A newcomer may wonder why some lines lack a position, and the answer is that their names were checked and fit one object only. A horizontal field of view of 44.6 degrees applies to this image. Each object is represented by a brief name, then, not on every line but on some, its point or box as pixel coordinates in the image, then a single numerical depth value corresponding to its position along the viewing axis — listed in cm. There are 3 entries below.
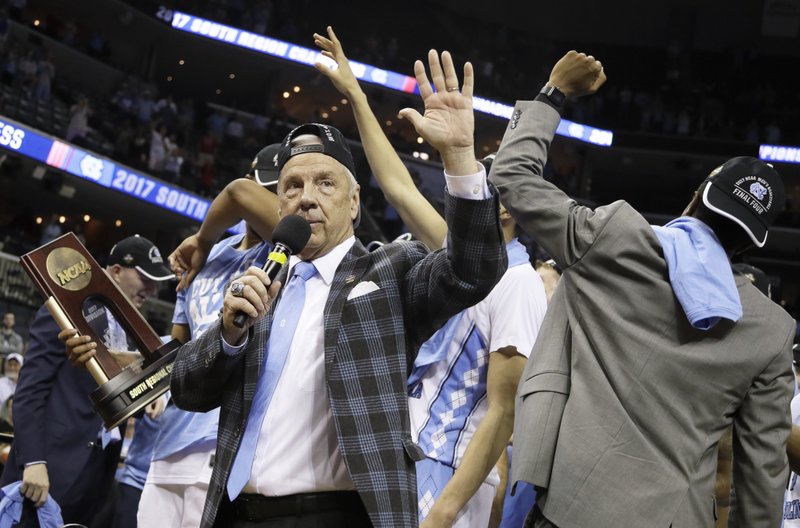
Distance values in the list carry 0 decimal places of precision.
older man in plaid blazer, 219
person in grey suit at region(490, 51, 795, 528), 233
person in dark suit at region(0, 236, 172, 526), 427
